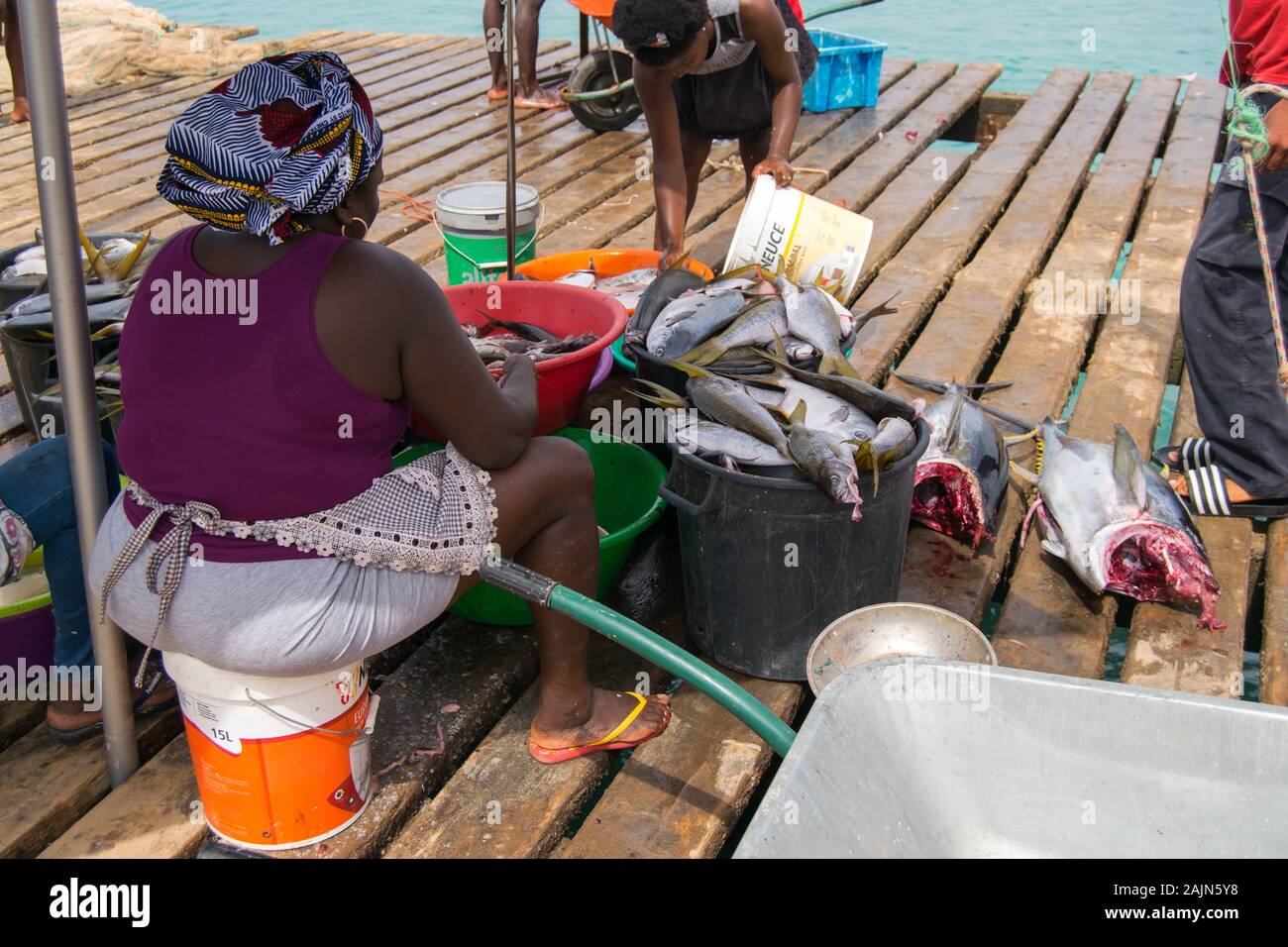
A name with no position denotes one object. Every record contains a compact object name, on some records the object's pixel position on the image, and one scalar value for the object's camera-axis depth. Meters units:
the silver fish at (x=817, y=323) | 3.39
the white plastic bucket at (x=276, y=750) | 2.24
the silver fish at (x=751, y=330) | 3.42
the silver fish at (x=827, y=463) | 2.55
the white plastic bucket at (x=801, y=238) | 4.23
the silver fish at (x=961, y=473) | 3.39
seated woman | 2.03
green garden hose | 2.15
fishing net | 8.98
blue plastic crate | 7.71
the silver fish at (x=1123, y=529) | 3.16
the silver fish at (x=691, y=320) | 3.43
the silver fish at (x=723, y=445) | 2.77
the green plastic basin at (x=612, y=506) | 3.01
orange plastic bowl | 4.20
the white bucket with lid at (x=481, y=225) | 4.36
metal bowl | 2.85
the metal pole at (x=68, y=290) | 1.99
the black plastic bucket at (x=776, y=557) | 2.73
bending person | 4.12
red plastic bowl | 3.29
